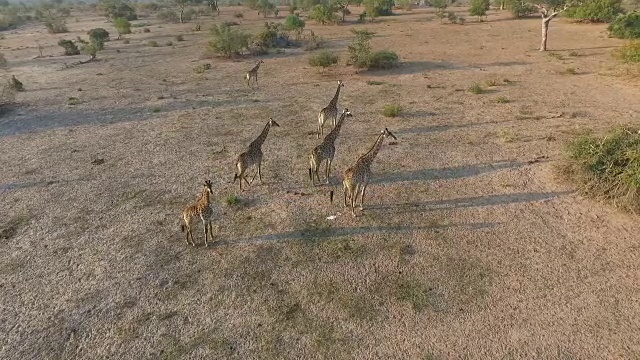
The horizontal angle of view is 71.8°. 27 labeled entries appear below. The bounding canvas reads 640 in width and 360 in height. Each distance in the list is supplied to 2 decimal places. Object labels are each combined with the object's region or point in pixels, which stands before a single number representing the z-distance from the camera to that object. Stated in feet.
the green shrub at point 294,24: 141.90
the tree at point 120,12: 208.02
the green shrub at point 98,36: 137.18
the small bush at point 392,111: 69.05
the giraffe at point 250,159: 46.23
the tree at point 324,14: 170.50
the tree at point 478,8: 167.73
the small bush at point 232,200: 45.61
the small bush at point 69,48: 124.88
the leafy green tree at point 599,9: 141.18
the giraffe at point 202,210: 37.29
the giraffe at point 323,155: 46.88
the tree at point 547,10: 106.21
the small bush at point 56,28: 172.96
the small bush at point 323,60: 99.30
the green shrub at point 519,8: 170.19
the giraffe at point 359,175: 41.19
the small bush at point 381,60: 97.38
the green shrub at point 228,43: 113.50
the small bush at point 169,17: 202.39
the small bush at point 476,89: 79.41
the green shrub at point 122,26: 152.05
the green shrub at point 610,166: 40.96
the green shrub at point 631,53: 81.51
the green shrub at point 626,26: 113.09
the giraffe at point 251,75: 88.30
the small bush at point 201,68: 101.59
